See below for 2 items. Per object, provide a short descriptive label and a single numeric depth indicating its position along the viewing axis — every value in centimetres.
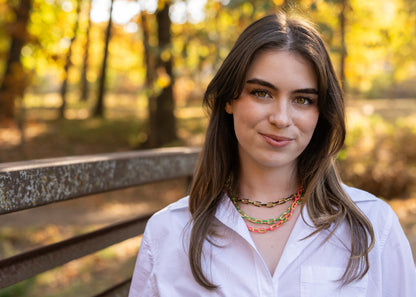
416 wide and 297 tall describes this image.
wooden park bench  170
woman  177
